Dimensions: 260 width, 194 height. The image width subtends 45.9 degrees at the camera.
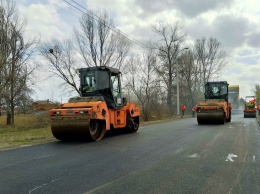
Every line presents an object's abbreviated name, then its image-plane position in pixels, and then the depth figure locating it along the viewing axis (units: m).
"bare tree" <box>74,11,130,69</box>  33.81
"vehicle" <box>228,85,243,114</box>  53.56
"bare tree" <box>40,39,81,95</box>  33.81
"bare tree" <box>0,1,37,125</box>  24.67
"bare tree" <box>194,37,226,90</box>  61.06
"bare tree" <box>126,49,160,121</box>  43.91
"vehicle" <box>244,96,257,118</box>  38.28
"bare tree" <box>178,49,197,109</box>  53.62
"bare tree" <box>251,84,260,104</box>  64.62
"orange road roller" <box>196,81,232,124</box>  20.72
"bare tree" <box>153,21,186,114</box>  47.33
